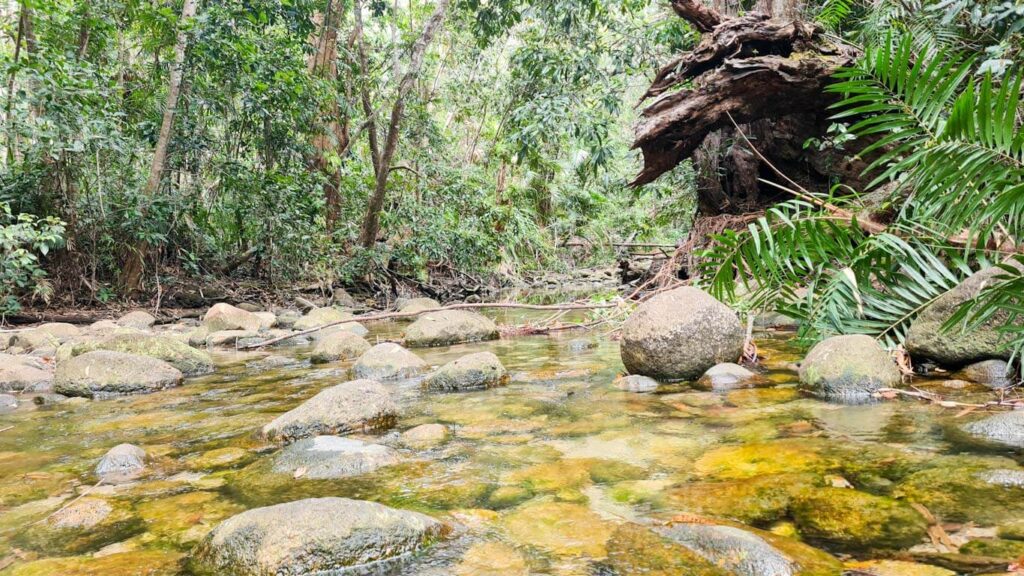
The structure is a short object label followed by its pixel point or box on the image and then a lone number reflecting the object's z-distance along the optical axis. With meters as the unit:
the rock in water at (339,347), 5.59
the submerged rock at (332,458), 2.44
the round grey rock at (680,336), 3.74
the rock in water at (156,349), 5.11
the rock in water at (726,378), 3.63
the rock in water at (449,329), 6.16
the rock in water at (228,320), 7.70
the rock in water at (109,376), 4.30
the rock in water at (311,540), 1.63
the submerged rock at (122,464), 2.55
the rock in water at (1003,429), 2.32
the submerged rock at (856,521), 1.67
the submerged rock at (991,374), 3.16
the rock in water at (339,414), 3.03
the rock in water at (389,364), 4.48
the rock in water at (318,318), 7.91
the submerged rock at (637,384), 3.71
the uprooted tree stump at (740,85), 5.39
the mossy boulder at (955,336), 3.24
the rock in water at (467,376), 3.98
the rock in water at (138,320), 7.79
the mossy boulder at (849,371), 3.15
